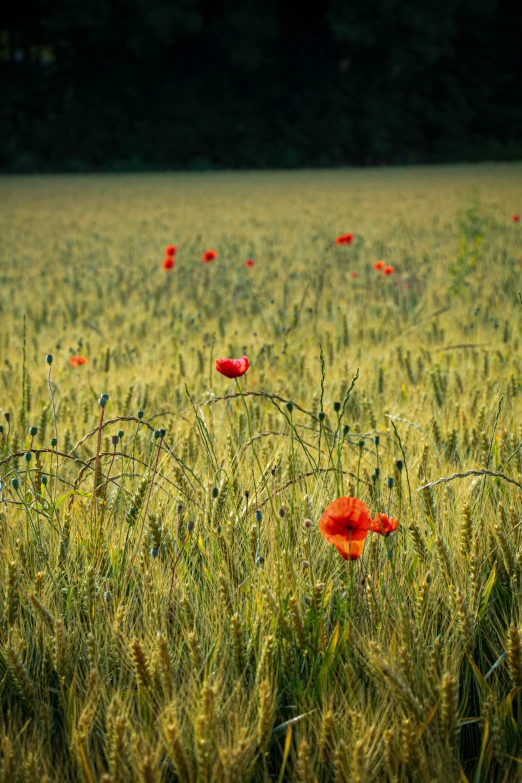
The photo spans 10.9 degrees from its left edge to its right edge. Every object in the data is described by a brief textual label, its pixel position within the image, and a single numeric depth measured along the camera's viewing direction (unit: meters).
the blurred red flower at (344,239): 9.87
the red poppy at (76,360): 5.37
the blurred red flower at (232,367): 4.01
